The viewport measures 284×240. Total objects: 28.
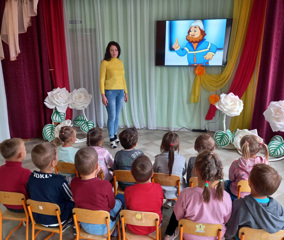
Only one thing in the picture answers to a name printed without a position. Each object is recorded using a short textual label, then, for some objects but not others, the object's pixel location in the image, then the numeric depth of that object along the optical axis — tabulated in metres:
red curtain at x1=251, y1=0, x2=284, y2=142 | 3.17
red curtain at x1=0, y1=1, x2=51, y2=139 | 3.67
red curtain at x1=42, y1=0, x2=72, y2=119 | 3.92
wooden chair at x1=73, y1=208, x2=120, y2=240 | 1.39
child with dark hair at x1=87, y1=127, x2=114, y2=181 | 2.13
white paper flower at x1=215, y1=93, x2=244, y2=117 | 3.30
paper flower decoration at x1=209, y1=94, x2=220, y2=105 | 4.08
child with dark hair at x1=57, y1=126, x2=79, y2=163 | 2.13
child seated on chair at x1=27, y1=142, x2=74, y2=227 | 1.58
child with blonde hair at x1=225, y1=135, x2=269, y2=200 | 1.86
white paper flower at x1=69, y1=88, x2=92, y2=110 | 3.67
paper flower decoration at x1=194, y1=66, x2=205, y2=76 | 4.08
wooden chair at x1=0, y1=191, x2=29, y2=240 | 1.55
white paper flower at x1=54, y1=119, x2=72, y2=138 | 3.57
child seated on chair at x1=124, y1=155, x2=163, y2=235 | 1.50
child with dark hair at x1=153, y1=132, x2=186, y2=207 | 1.86
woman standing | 3.46
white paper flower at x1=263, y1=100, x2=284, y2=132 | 2.90
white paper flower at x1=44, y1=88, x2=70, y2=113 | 3.60
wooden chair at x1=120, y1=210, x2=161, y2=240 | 1.37
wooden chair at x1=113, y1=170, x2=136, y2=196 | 1.83
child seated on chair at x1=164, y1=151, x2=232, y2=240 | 1.35
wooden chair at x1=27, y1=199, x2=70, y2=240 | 1.47
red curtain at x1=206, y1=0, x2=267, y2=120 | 3.46
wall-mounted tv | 3.83
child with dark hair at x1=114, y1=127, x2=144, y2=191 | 1.99
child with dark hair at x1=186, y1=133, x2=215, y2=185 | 2.00
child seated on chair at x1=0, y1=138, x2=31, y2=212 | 1.70
